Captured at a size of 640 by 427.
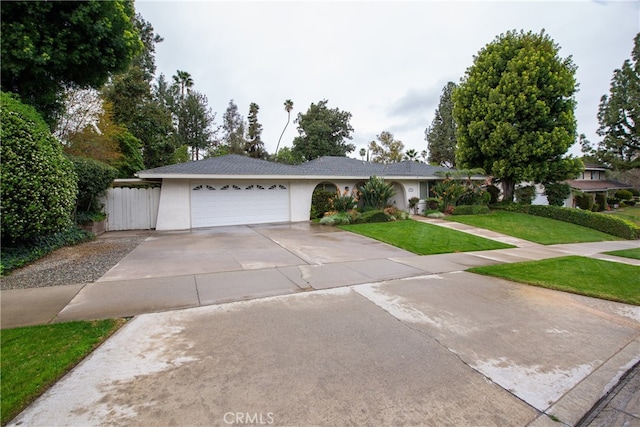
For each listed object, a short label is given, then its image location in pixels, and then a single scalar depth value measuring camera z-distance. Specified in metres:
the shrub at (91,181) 9.72
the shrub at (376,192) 15.13
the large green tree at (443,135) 34.88
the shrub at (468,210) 16.80
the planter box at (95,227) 10.46
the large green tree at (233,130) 35.25
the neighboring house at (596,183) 29.30
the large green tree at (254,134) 36.66
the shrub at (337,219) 13.69
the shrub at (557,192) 19.19
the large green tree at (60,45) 7.05
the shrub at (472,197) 17.84
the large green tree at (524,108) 16.41
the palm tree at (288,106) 36.38
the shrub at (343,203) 14.93
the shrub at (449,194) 17.36
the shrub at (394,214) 14.68
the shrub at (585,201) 24.52
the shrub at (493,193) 20.05
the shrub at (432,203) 17.61
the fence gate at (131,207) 12.48
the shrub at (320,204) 15.30
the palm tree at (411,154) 36.22
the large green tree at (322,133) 32.62
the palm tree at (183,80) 31.08
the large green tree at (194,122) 30.33
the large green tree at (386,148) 37.97
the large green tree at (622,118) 27.92
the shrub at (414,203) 17.73
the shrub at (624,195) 31.50
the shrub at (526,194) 19.23
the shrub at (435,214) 16.33
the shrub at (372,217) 13.99
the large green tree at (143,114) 20.42
